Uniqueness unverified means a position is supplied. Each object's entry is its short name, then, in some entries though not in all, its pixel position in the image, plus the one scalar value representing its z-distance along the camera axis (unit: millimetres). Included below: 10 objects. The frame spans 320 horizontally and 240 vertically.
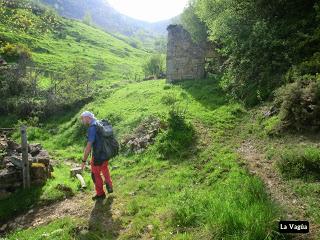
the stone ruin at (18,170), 8315
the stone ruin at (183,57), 20484
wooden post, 8310
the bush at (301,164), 6282
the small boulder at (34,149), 9914
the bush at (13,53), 32266
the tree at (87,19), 95668
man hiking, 7116
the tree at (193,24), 20718
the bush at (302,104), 8320
